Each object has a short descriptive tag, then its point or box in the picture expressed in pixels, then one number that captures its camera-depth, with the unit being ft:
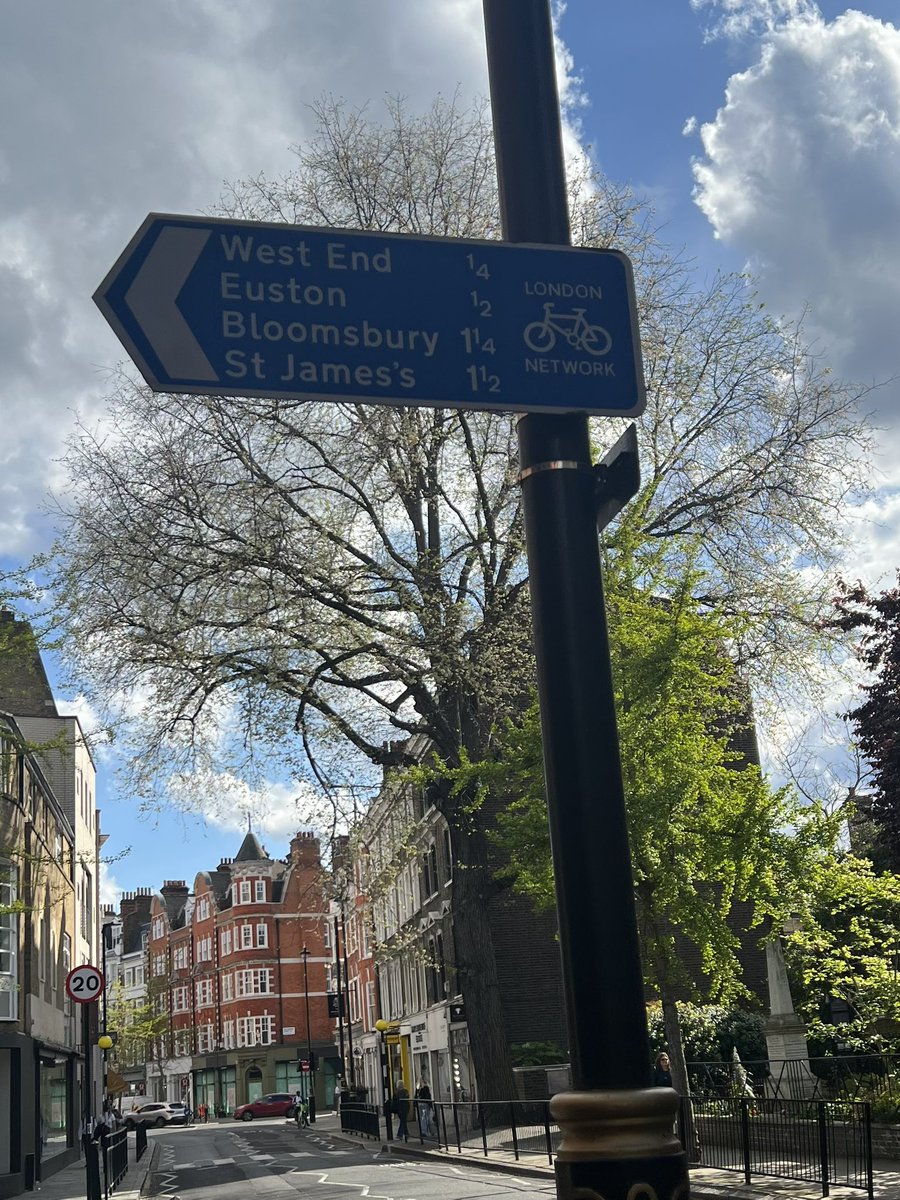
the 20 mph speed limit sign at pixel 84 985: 63.10
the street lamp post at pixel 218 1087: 307.58
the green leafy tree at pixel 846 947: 61.72
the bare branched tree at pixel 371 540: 84.02
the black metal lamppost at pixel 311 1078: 203.92
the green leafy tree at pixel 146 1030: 304.50
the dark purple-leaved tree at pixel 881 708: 74.08
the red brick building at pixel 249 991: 300.61
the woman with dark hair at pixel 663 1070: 74.49
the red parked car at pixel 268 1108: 250.98
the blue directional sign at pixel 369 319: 11.61
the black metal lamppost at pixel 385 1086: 124.16
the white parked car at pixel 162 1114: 254.47
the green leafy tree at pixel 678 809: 62.18
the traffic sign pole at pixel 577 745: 9.69
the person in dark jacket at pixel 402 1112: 120.98
